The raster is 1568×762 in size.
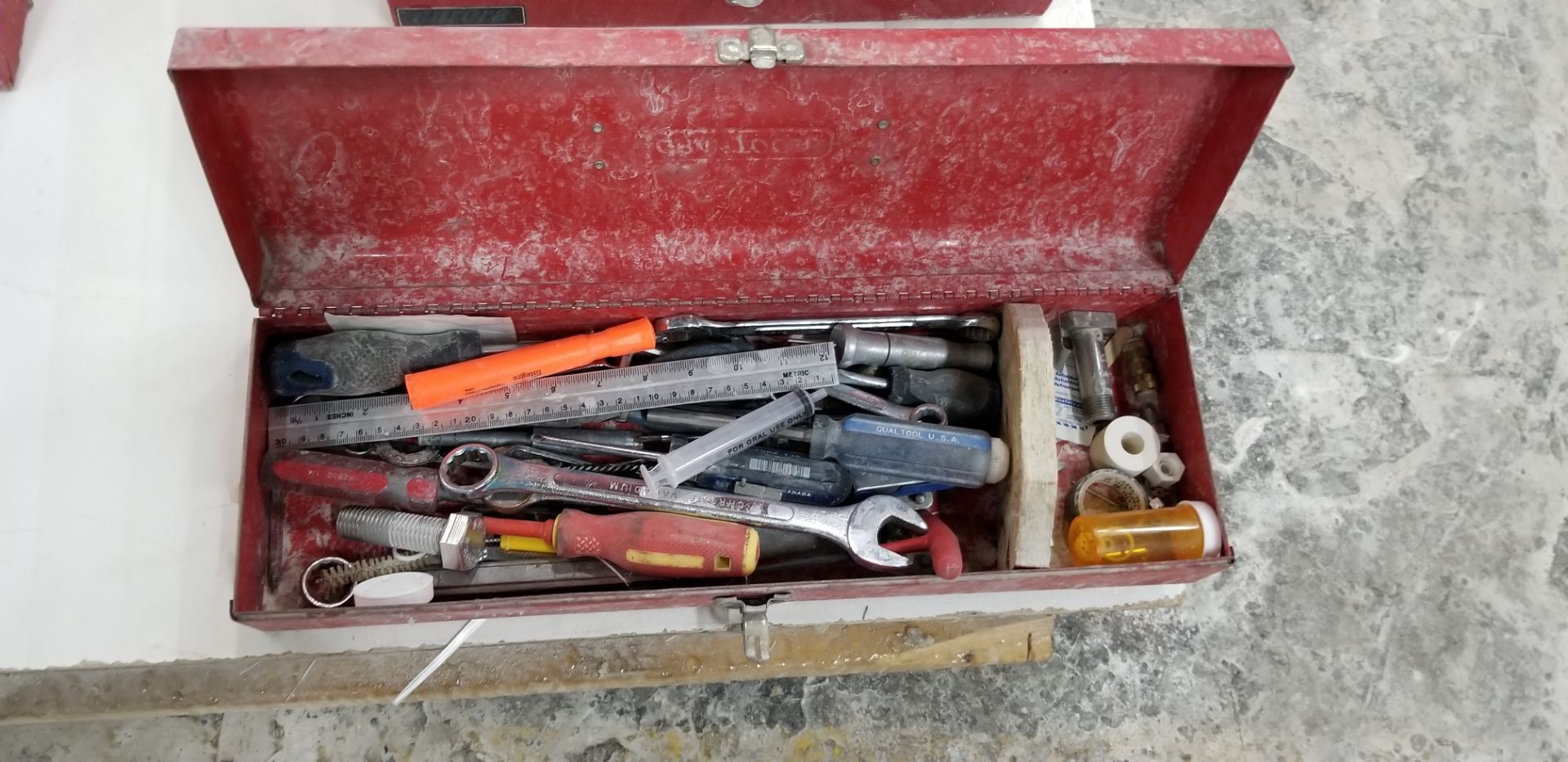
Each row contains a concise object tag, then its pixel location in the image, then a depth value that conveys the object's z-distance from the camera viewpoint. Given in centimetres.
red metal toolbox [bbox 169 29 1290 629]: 100
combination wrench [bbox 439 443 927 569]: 114
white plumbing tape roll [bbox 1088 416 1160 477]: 123
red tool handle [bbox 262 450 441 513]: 113
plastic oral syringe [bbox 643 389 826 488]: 115
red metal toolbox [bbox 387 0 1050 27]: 124
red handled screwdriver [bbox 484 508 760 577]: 109
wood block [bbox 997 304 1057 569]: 115
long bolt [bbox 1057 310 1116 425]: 126
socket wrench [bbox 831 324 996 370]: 122
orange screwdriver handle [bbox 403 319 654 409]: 115
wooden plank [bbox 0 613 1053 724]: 116
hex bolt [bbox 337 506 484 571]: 109
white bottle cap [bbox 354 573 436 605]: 108
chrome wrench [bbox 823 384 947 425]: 123
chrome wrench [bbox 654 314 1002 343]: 122
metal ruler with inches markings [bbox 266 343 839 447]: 117
